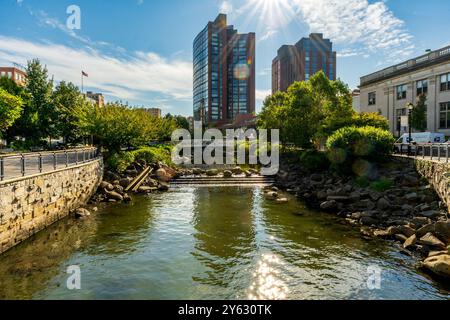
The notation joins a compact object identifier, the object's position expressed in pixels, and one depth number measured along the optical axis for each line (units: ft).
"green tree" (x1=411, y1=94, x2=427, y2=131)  120.78
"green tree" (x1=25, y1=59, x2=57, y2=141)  122.72
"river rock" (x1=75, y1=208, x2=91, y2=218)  57.11
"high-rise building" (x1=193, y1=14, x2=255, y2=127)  462.19
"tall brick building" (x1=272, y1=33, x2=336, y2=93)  462.19
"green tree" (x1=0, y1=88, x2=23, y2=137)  85.20
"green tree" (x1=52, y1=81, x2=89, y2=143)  128.06
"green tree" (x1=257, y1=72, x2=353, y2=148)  120.47
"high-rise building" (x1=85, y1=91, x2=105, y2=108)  459.48
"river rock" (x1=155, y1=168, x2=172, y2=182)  99.31
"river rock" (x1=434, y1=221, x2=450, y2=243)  38.93
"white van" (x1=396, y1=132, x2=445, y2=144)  98.94
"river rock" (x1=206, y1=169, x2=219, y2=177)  107.14
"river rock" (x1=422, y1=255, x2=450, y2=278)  32.14
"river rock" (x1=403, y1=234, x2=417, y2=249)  40.64
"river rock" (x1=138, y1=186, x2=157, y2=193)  84.23
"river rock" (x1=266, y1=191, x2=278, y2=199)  78.12
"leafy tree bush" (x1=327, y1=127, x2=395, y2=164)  77.25
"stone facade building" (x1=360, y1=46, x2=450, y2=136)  115.24
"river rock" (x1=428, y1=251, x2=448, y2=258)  35.40
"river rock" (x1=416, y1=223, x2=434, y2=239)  41.47
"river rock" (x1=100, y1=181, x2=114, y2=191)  78.04
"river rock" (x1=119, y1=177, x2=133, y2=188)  85.15
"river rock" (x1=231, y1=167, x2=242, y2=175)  109.74
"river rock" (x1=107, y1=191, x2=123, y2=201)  73.20
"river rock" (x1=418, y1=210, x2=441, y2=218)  48.08
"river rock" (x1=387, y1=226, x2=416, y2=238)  43.91
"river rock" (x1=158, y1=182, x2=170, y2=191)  89.66
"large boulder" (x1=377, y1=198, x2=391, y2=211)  56.34
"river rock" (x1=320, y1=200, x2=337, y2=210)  62.85
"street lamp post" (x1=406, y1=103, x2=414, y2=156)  77.15
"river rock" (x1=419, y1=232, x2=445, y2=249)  37.82
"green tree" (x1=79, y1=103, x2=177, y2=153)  98.07
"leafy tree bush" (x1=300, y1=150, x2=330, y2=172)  96.01
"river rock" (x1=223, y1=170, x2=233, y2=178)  105.47
